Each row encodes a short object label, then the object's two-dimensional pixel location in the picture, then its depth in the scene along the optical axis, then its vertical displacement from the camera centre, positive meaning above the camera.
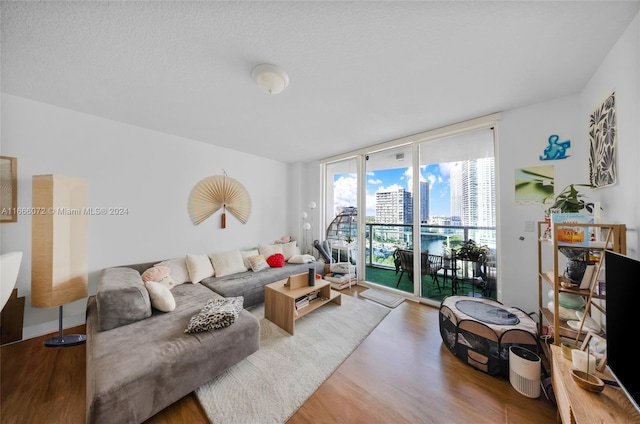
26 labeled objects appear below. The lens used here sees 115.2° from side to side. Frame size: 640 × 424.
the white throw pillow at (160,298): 1.91 -0.80
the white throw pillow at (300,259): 3.77 -0.86
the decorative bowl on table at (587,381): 0.95 -0.83
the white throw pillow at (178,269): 2.68 -0.75
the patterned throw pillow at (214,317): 1.62 -0.86
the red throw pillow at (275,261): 3.50 -0.82
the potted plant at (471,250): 2.63 -0.50
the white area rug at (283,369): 1.36 -1.31
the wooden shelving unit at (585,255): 1.18 -0.33
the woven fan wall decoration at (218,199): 3.25 +0.26
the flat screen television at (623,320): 0.82 -0.48
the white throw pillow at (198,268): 2.81 -0.76
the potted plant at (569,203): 1.42 +0.06
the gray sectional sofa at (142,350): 1.16 -0.94
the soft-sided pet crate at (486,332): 1.58 -0.98
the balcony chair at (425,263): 3.10 -0.79
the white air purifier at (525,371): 1.43 -1.14
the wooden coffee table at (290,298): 2.24 -1.04
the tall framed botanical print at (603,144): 1.42 +0.52
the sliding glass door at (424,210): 2.59 +0.04
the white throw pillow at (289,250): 3.92 -0.71
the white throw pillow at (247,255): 3.37 -0.71
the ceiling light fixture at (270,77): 1.59 +1.10
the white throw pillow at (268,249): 3.74 -0.67
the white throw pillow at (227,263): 3.04 -0.76
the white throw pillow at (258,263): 3.27 -0.80
